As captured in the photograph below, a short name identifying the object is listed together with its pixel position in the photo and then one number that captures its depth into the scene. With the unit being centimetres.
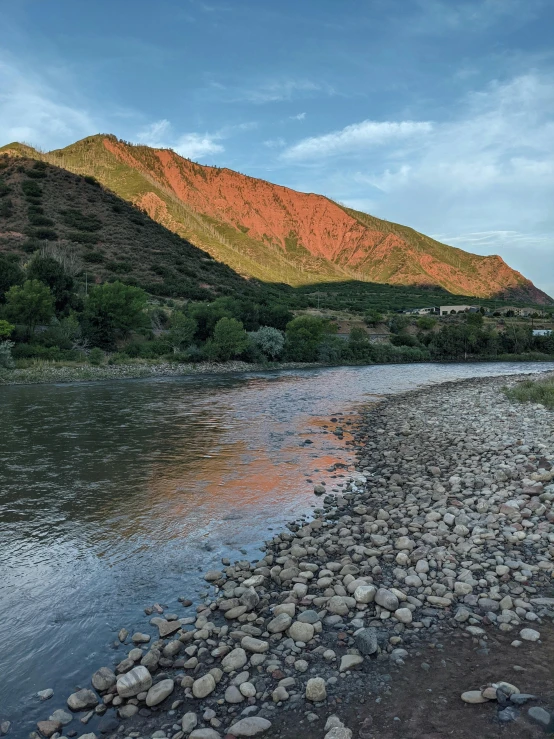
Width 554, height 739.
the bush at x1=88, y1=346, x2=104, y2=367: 3947
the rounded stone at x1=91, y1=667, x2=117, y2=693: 447
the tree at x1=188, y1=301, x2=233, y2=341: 4875
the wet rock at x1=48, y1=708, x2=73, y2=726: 409
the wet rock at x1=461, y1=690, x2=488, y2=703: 395
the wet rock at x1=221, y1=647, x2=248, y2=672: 461
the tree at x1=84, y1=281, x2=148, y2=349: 4516
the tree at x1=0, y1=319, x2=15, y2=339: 3738
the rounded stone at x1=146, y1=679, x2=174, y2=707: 422
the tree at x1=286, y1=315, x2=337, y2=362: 5228
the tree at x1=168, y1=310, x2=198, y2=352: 4703
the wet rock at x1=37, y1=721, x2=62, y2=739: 397
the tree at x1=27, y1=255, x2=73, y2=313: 4562
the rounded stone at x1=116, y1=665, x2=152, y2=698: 435
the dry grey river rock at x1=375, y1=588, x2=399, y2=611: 537
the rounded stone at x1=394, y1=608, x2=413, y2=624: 516
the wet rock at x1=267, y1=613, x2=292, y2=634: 515
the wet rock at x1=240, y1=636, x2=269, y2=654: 481
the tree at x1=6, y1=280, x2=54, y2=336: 4022
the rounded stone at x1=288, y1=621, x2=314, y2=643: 498
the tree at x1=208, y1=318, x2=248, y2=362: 4594
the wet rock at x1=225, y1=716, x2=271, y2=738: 381
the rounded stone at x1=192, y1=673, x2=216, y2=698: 428
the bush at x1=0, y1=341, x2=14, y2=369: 3419
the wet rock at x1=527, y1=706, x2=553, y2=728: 366
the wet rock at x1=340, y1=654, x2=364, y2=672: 450
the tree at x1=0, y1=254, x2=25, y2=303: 4372
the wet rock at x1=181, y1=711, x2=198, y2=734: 390
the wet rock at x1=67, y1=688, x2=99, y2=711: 425
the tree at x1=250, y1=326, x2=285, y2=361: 4988
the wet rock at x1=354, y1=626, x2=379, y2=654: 470
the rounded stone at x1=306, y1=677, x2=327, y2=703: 412
